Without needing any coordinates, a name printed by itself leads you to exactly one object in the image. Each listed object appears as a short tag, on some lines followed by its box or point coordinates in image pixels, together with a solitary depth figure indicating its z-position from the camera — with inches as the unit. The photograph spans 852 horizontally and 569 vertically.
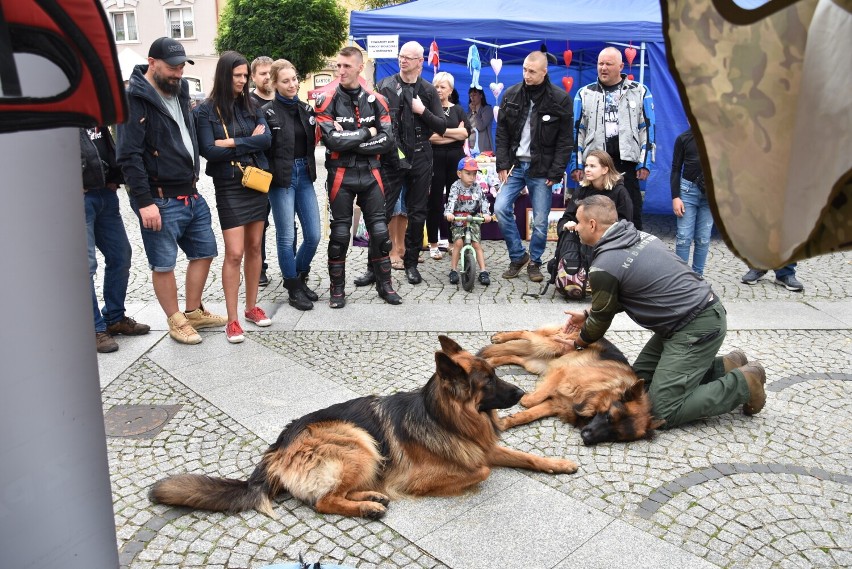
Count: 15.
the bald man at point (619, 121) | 299.9
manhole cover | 177.4
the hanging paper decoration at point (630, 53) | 393.7
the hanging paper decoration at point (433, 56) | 415.8
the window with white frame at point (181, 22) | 1588.3
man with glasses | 294.0
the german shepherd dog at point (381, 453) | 140.9
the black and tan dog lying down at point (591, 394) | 167.8
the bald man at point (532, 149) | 297.6
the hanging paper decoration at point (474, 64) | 438.6
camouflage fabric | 44.9
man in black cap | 209.5
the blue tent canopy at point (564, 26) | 380.8
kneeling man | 172.9
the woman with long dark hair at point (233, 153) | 230.8
